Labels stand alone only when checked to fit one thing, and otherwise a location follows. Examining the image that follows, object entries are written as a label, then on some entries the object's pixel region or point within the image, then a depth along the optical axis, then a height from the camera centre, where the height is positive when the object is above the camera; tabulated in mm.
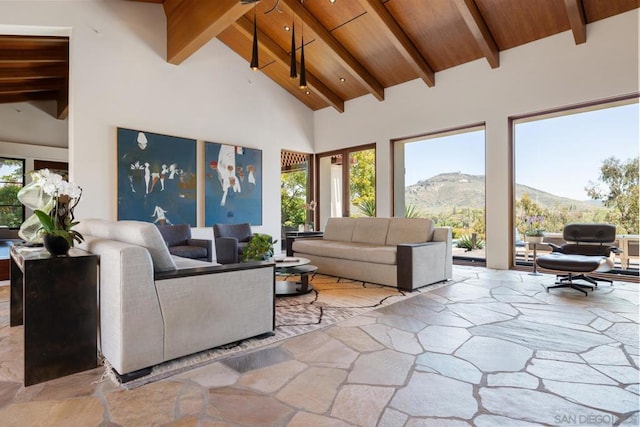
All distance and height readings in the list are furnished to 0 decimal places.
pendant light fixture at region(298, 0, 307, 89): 3729 +1533
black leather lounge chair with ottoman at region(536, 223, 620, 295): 3818 -499
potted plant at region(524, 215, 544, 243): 5363 -252
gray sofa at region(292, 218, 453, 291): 4137 -490
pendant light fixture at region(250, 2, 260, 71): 3623 +1684
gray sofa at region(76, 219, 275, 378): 1917 -533
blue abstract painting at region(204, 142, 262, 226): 6363 +604
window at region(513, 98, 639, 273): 4832 +633
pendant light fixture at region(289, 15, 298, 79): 3637 +1612
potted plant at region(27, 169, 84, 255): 2084 +18
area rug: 2092 -919
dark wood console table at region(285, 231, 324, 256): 5711 -358
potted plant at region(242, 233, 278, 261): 3586 -356
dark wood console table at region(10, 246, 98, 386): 1916 -577
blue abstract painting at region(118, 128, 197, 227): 5316 +625
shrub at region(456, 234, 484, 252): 6530 -550
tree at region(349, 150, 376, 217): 7547 +836
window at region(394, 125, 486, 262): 6398 +630
